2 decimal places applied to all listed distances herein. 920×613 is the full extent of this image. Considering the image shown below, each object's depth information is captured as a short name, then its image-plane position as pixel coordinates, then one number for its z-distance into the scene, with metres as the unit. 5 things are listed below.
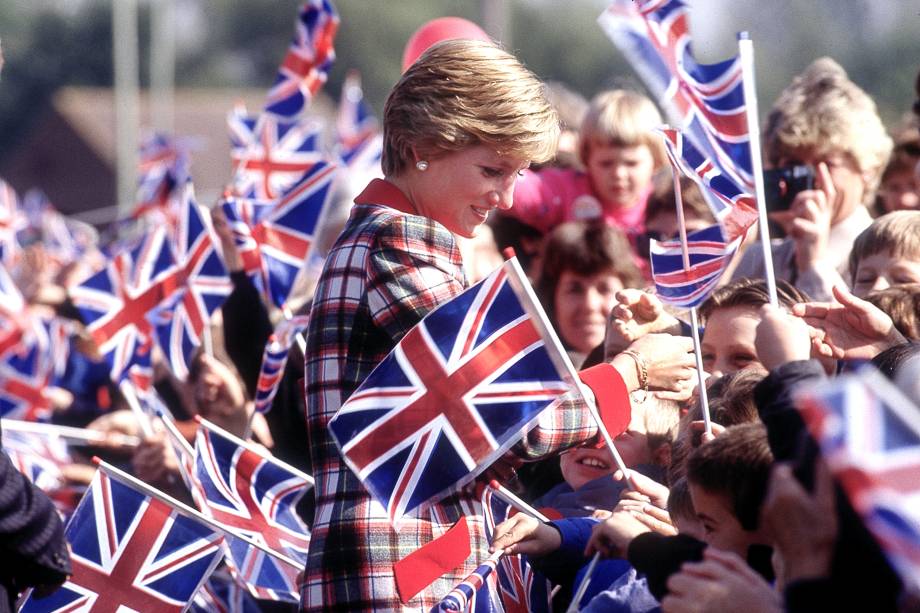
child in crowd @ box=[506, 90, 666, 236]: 11.59
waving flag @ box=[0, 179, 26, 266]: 20.83
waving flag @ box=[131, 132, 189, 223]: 18.77
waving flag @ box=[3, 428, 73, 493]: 11.84
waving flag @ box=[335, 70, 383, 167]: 18.62
